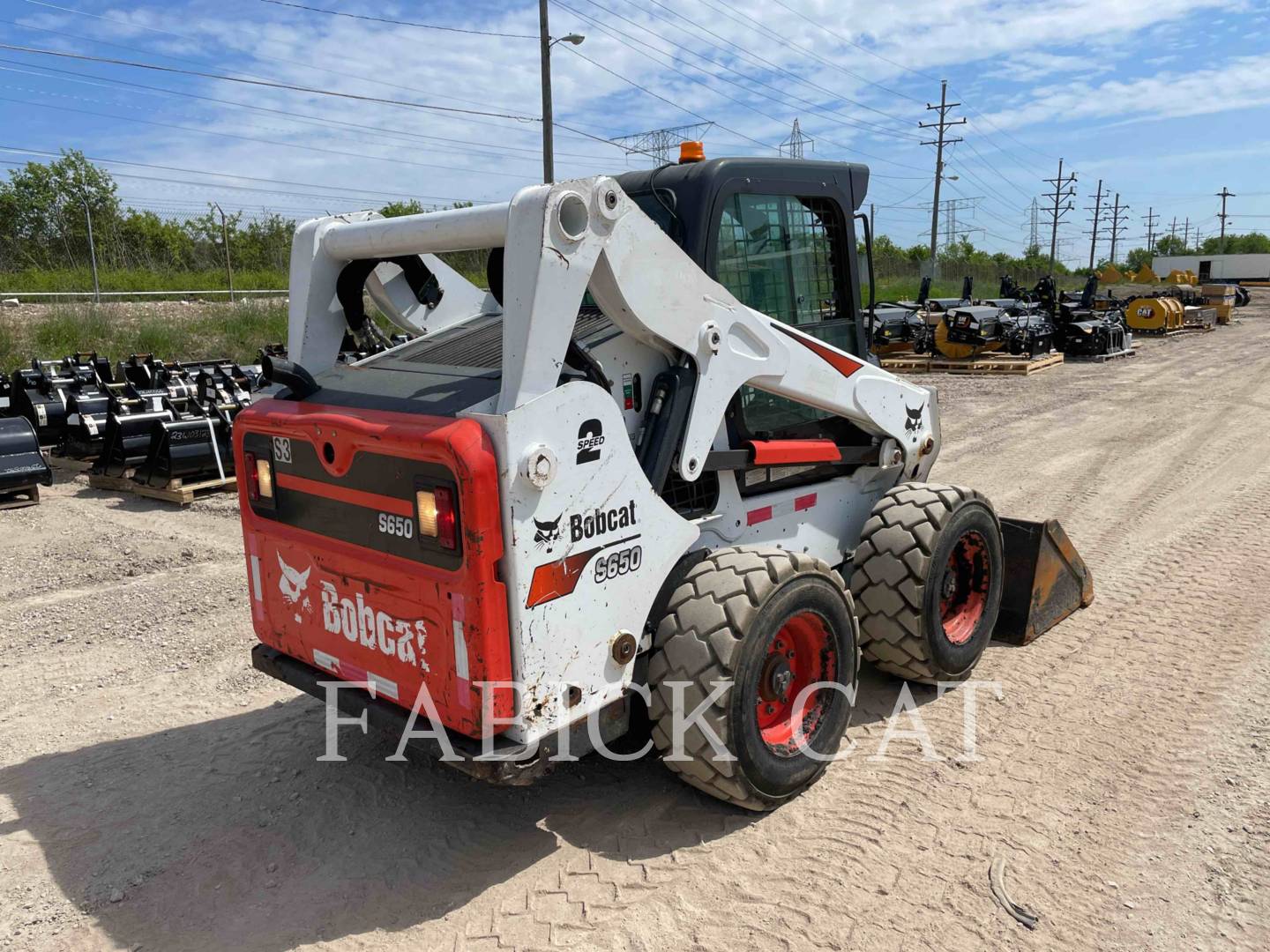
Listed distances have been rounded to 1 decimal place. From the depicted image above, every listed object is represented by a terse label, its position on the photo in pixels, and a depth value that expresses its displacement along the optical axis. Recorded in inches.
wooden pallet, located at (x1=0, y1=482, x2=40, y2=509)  341.4
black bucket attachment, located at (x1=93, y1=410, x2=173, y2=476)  358.9
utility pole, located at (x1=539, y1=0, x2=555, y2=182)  704.4
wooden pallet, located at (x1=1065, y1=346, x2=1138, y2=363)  818.2
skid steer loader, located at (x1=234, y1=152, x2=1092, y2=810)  113.9
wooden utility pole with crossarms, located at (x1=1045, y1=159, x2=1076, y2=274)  2564.0
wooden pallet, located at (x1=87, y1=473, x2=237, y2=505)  343.6
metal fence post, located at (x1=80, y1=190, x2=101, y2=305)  761.4
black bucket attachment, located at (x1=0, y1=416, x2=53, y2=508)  334.0
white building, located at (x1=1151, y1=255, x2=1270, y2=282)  2389.3
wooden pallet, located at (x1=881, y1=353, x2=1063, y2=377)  722.2
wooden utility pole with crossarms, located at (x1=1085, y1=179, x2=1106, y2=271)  3042.3
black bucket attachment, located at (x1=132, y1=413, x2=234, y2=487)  346.9
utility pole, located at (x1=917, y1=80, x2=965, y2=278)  1632.6
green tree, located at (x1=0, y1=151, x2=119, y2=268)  1005.8
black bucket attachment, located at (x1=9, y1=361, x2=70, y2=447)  416.8
